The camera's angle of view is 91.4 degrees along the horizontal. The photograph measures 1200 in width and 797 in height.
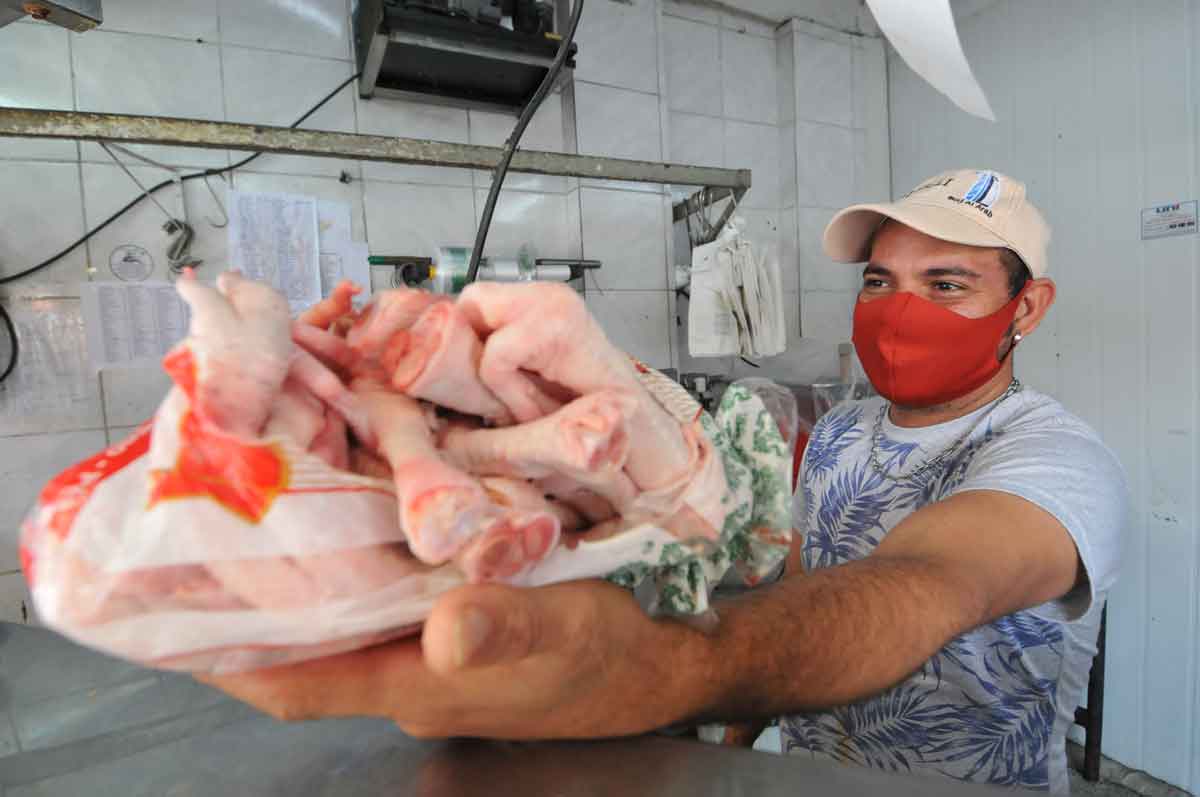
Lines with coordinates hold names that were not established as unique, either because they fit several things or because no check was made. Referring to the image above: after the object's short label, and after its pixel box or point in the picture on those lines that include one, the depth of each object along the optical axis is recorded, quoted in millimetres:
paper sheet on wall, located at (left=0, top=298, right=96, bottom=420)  1447
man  371
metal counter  483
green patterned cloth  445
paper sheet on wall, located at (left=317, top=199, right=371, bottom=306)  1702
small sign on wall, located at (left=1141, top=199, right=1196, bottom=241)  1693
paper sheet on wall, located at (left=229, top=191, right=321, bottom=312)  1609
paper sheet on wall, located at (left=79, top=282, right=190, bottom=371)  1493
